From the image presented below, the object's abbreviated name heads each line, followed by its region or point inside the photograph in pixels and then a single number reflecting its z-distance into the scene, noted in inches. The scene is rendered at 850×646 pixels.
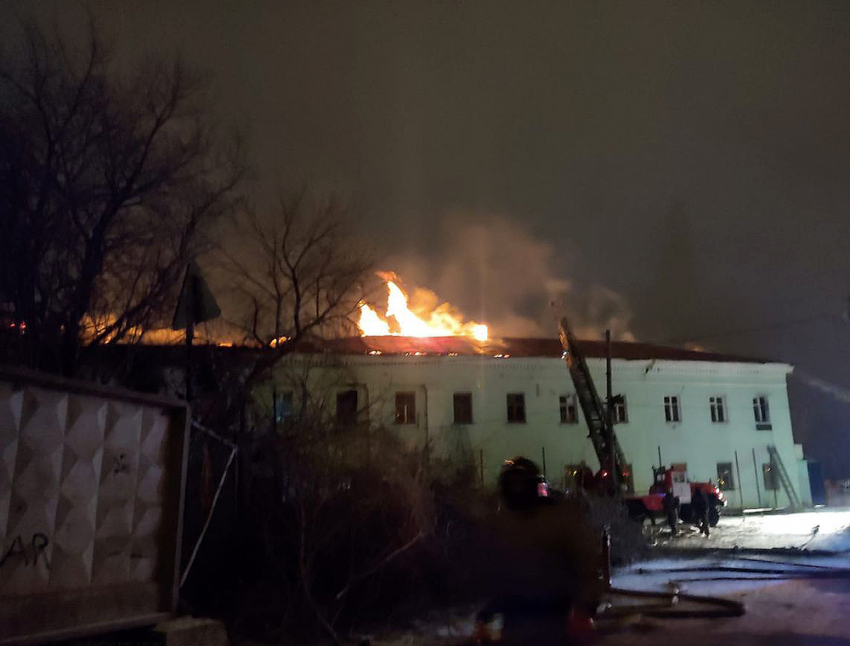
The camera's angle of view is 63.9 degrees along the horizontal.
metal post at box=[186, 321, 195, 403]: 340.8
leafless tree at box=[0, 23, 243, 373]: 424.2
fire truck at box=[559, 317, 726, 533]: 797.9
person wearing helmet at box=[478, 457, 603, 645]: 263.7
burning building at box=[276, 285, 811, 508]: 1214.9
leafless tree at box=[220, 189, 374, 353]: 653.3
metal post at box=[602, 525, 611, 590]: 406.0
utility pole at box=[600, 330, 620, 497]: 844.6
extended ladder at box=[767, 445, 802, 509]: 1299.2
